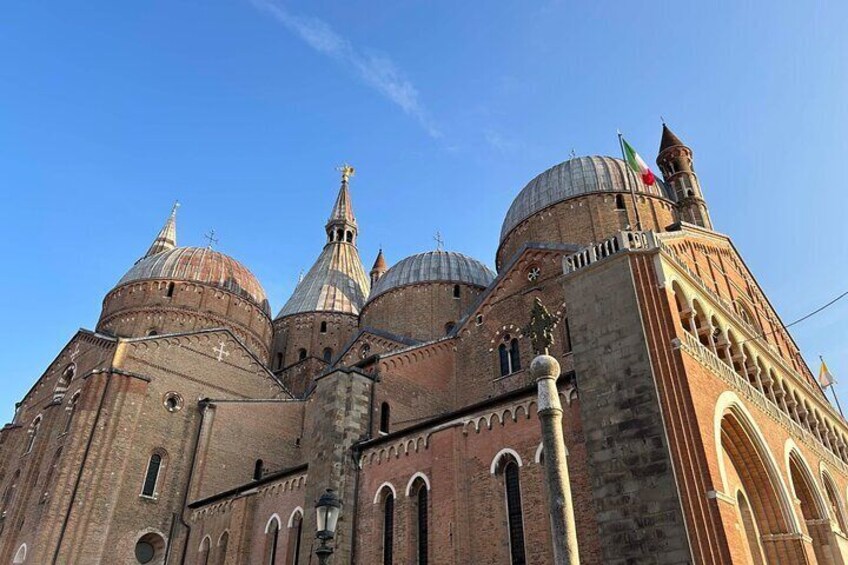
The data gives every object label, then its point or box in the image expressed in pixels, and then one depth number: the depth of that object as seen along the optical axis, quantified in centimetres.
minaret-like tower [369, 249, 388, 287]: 5059
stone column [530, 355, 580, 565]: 935
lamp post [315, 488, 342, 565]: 1003
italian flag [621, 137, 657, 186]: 1764
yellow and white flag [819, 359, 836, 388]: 2464
